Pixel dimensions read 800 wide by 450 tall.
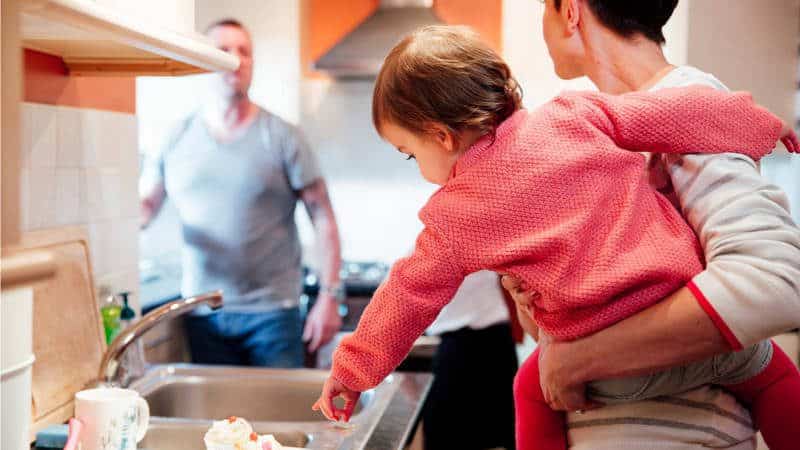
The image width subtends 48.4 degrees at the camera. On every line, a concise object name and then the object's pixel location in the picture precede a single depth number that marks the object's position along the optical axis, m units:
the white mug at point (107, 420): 1.36
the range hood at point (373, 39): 3.94
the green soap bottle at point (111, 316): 1.83
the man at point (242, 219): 2.73
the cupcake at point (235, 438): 1.33
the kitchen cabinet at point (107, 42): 1.09
